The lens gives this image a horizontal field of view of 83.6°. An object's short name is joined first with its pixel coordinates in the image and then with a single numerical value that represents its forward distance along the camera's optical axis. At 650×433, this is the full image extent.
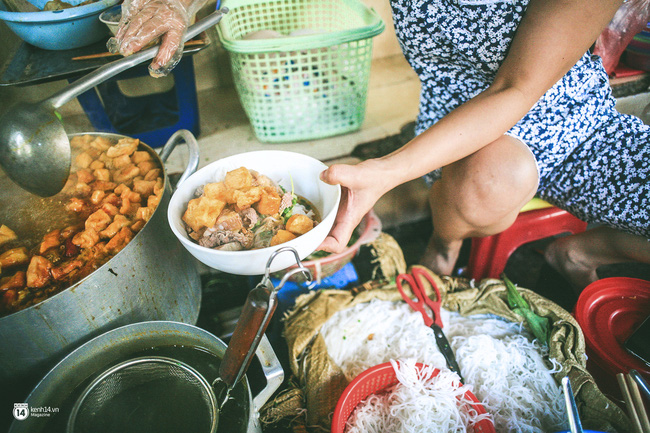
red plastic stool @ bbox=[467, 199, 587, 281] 1.93
